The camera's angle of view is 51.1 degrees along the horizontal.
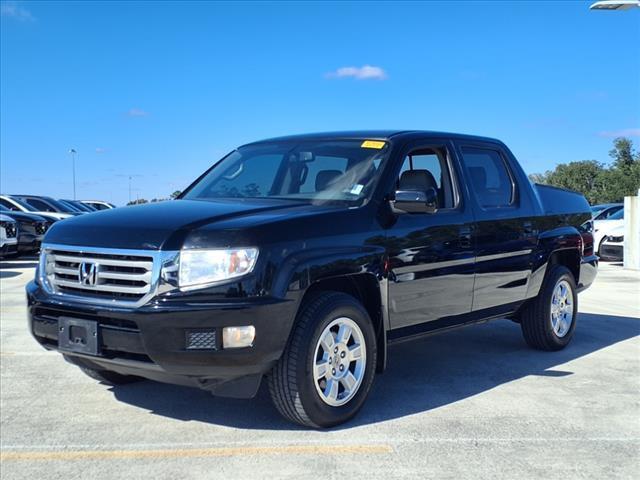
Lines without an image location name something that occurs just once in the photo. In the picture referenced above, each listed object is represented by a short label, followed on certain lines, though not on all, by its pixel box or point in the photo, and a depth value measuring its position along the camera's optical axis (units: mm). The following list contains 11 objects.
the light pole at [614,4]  14861
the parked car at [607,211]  19484
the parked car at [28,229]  15383
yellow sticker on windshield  4883
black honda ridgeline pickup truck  3631
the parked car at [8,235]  14680
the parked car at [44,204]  21406
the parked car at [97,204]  34438
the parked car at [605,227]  16895
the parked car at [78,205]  24628
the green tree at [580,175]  70875
